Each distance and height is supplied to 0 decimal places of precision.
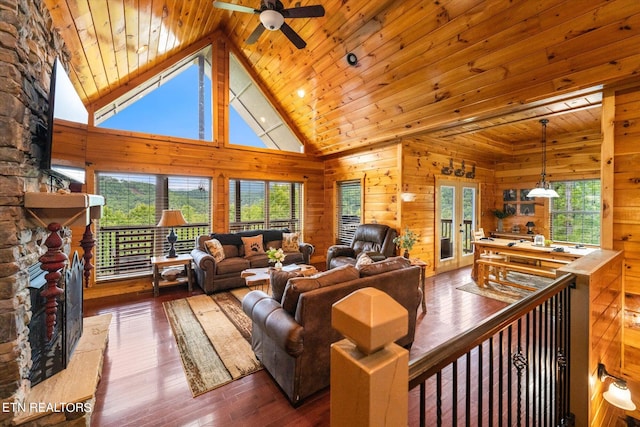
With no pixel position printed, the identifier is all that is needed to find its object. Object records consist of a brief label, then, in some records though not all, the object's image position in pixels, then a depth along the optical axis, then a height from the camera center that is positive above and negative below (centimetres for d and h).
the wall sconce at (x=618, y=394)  223 -155
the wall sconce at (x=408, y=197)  529 +32
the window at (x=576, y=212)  604 +3
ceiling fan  291 +229
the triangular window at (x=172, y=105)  493 +215
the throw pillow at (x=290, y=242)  570 -63
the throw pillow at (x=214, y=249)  480 -67
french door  604 -26
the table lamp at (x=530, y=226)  669 -32
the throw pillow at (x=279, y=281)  235 -60
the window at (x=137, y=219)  466 -13
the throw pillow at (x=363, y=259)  340 -61
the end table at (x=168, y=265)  447 -96
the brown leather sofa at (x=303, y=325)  201 -89
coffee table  379 -93
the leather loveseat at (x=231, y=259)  449 -86
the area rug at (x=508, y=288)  441 -136
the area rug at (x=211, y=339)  244 -145
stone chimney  166 +13
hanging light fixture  493 +94
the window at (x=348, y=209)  645 +10
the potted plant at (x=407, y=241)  429 -45
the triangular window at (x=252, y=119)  598 +224
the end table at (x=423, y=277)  384 -93
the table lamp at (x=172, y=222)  450 -16
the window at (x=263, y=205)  599 +20
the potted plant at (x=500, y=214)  717 -2
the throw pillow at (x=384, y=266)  248 -52
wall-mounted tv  203 +88
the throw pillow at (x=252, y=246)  524 -66
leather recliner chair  505 -65
